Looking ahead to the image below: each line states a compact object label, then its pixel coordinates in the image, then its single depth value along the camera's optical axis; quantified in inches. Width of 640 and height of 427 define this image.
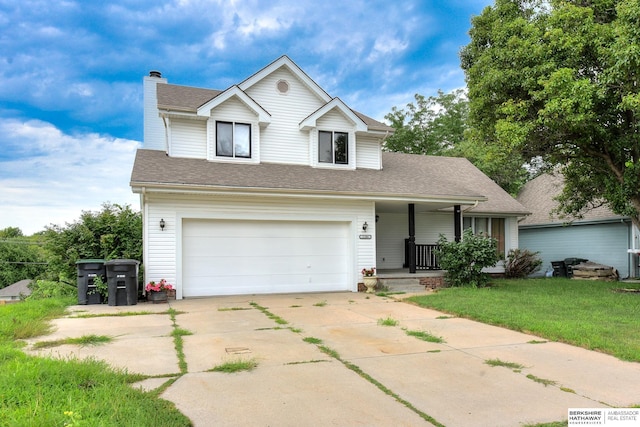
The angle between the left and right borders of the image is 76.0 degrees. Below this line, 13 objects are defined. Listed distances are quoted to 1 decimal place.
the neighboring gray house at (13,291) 1310.2
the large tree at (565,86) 363.9
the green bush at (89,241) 452.1
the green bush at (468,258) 475.5
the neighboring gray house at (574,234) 635.5
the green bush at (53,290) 425.7
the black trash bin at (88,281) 379.2
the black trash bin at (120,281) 371.6
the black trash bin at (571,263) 669.5
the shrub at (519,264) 631.8
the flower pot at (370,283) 468.4
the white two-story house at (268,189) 415.5
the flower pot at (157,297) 389.7
